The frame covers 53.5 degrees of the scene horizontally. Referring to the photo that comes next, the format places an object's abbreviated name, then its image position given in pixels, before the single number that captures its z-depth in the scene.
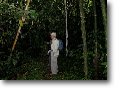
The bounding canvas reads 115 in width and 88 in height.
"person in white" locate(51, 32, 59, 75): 3.76
